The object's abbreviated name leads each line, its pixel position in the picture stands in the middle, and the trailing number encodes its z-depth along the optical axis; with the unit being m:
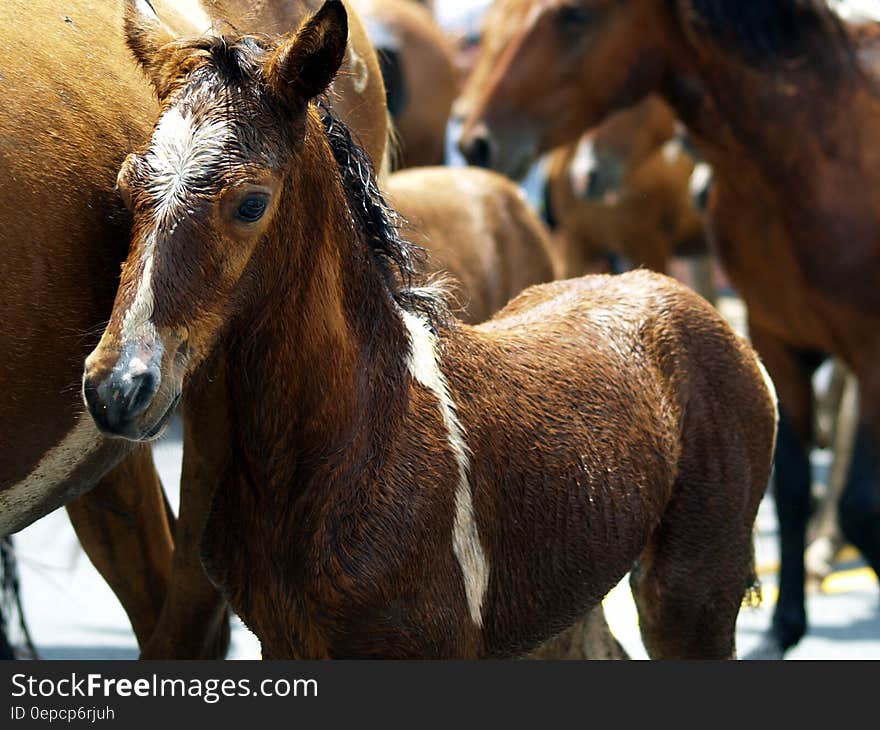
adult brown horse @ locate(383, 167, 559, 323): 10.44
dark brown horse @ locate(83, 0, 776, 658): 4.34
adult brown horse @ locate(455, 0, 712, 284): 14.51
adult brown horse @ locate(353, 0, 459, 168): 12.46
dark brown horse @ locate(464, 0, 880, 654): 8.61
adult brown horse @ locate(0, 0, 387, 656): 4.77
